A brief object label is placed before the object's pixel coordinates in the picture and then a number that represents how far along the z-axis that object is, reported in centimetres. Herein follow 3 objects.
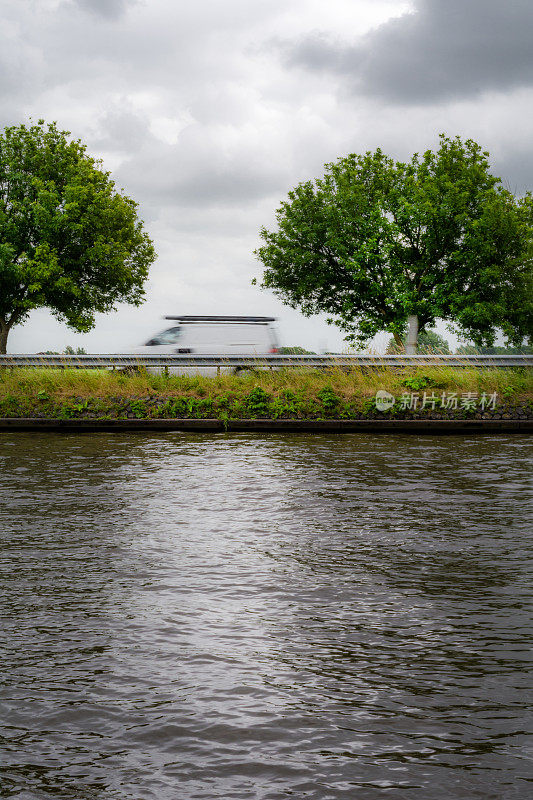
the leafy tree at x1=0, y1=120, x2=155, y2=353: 4497
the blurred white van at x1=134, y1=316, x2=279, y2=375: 2477
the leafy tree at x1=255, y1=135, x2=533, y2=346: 4575
